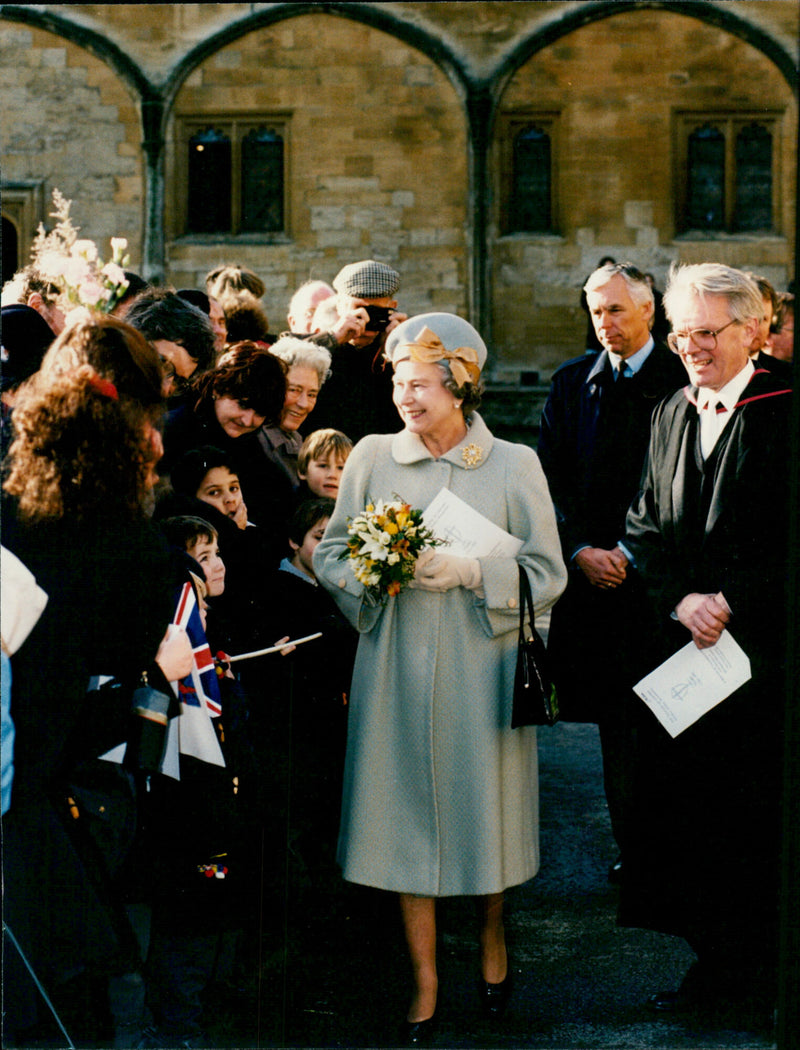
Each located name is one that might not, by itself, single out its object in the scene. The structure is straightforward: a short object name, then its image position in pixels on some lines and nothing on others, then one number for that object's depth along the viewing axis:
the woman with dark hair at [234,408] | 4.40
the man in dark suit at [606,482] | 4.81
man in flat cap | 5.41
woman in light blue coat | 3.85
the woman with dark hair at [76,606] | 3.12
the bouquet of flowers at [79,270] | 3.62
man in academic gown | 3.93
